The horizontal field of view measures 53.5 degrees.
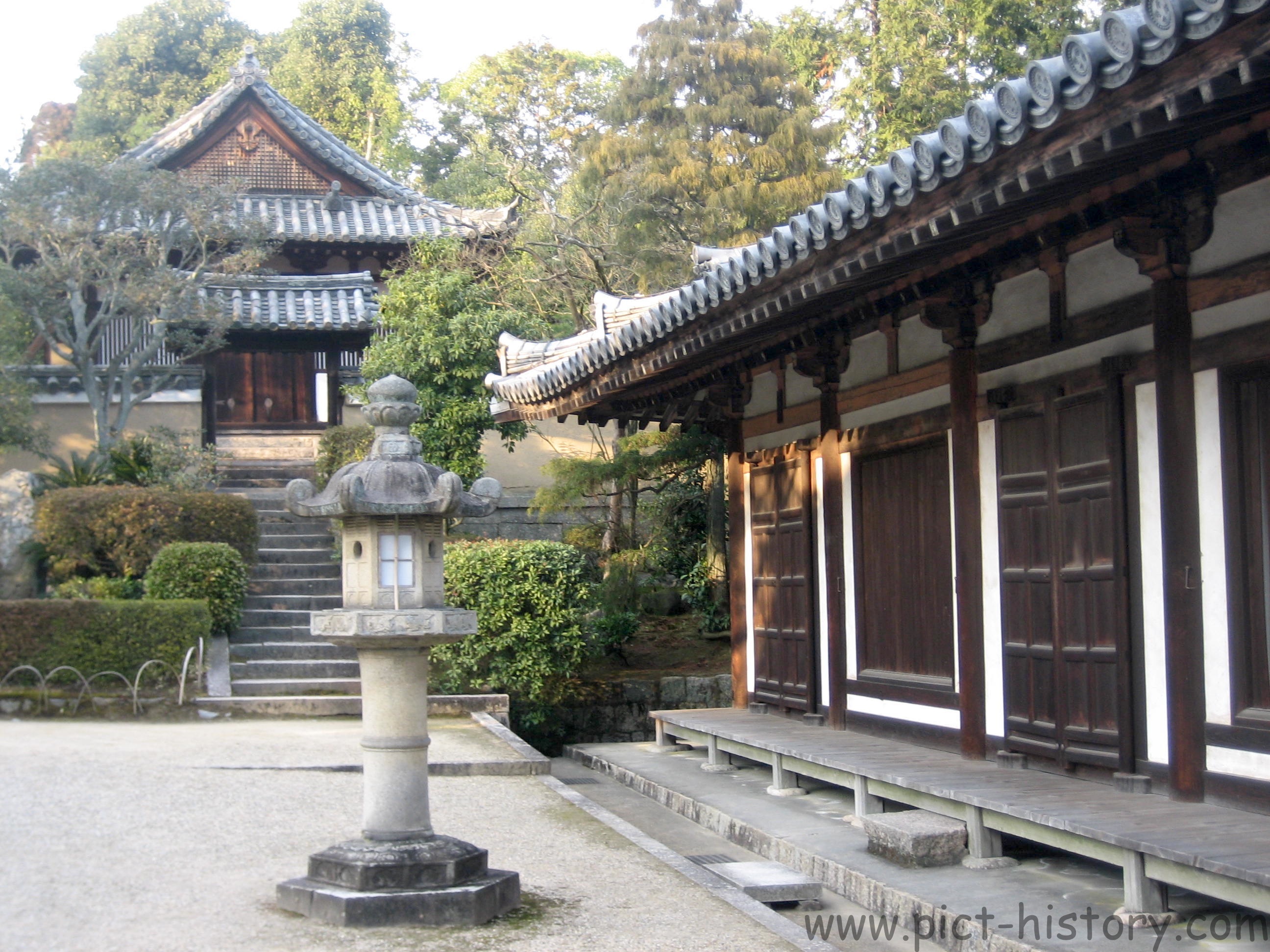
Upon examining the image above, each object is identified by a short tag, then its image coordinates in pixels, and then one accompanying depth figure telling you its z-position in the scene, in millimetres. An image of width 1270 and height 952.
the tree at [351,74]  40438
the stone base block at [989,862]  6742
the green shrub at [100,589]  15578
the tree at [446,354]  18938
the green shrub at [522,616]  13781
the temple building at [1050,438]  5086
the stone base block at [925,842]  6797
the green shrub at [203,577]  15047
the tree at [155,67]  42906
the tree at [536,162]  21203
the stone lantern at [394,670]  5730
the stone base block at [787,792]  9438
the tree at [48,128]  45594
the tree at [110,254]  19547
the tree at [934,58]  24609
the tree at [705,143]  21578
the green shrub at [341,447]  20547
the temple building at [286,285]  23797
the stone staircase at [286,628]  14141
